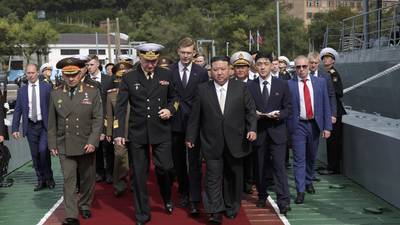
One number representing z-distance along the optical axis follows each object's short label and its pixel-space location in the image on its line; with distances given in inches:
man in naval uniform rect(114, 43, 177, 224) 439.8
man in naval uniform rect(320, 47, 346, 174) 623.8
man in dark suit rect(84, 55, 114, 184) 630.5
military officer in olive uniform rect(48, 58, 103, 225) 446.6
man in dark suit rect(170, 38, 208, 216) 482.6
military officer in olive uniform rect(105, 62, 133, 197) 566.3
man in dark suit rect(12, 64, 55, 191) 592.4
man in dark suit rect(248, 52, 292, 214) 475.5
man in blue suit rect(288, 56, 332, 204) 512.7
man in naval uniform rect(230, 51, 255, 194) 486.6
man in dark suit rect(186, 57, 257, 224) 438.3
